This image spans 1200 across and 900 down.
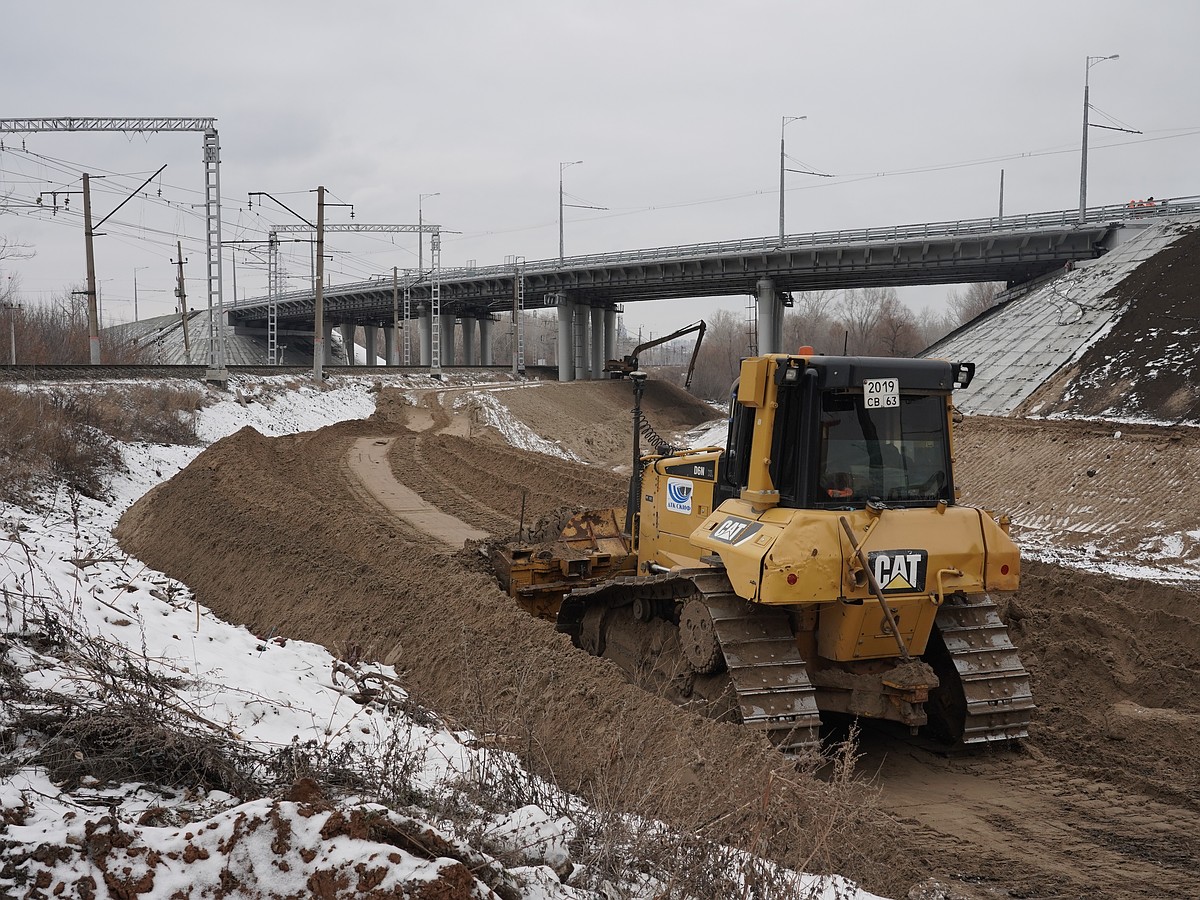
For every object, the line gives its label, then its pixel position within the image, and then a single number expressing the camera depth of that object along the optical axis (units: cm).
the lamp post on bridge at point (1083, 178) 3562
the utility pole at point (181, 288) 5065
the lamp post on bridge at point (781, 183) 4397
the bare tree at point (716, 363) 7419
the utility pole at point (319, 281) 3324
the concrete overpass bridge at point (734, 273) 3784
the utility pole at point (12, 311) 3688
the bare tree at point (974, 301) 7538
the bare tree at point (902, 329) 4809
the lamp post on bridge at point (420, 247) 5650
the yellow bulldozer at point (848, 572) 632
